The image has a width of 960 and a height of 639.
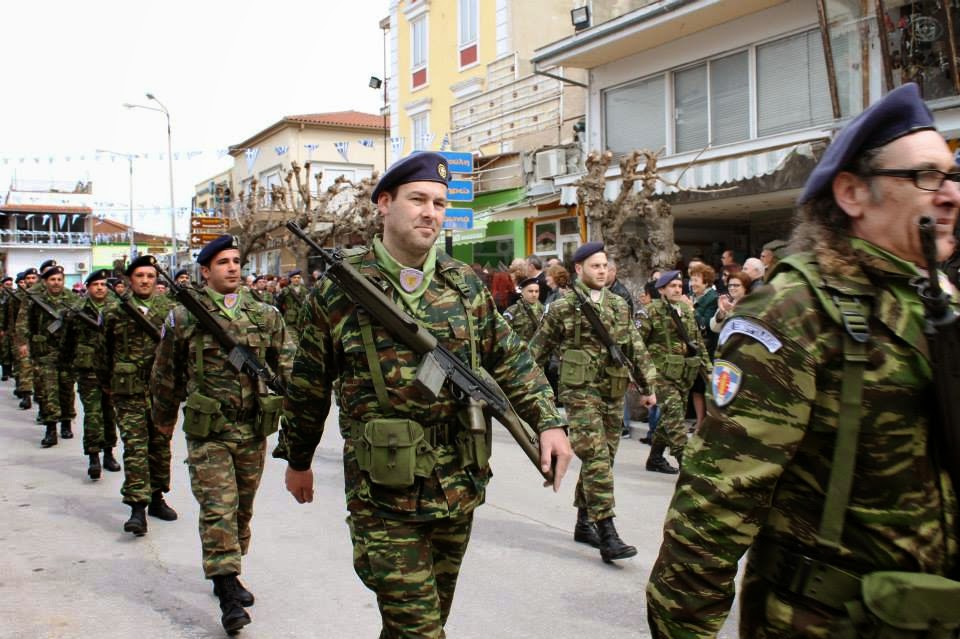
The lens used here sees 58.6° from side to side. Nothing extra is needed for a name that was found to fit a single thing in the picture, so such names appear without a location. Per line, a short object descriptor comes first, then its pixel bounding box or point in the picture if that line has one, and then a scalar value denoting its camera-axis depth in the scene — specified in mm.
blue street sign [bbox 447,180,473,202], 15016
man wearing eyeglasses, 1724
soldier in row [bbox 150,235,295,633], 4625
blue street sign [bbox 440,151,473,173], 14789
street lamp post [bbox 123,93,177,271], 34500
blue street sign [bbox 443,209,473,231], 14867
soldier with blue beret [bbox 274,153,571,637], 2955
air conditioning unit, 18266
